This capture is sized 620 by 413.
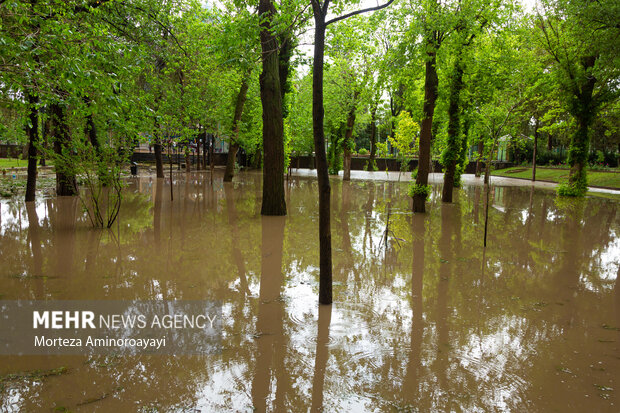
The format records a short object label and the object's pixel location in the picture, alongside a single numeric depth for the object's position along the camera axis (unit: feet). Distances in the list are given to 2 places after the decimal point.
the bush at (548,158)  141.38
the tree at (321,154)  16.42
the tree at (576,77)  62.31
